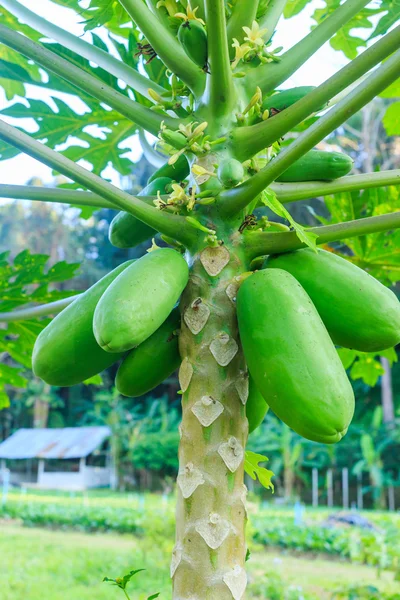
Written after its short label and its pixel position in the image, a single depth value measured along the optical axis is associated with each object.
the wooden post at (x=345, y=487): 15.20
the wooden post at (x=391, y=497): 14.61
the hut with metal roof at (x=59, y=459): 19.02
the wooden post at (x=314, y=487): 15.46
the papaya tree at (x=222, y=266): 1.07
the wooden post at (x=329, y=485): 15.57
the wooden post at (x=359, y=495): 15.06
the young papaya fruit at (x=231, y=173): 1.20
